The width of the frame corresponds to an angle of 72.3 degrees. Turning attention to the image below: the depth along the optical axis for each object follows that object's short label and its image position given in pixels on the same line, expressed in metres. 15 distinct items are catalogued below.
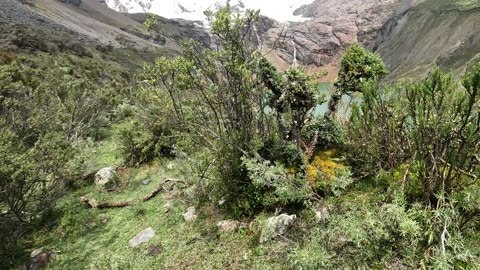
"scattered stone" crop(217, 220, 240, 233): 7.66
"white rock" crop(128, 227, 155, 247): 8.35
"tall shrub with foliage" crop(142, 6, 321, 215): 7.06
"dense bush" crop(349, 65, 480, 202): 4.93
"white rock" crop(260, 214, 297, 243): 6.21
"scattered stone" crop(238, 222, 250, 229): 7.53
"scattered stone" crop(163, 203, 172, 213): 9.57
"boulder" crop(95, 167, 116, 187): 12.54
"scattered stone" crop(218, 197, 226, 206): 8.49
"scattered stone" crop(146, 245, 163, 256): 7.69
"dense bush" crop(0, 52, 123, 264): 8.14
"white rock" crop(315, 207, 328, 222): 6.36
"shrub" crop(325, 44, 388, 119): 8.20
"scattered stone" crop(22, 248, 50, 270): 8.05
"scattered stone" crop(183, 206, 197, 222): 8.67
